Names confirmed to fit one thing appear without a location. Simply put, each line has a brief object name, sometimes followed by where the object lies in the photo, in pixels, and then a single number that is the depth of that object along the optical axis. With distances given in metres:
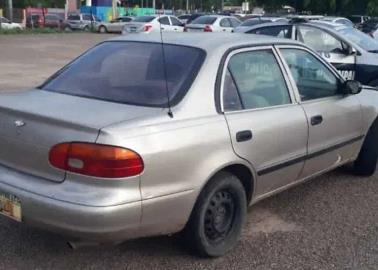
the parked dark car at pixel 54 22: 50.81
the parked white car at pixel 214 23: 26.55
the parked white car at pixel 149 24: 30.15
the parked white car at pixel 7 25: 39.68
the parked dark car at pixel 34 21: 50.62
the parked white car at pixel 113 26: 44.91
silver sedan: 3.35
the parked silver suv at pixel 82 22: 48.91
